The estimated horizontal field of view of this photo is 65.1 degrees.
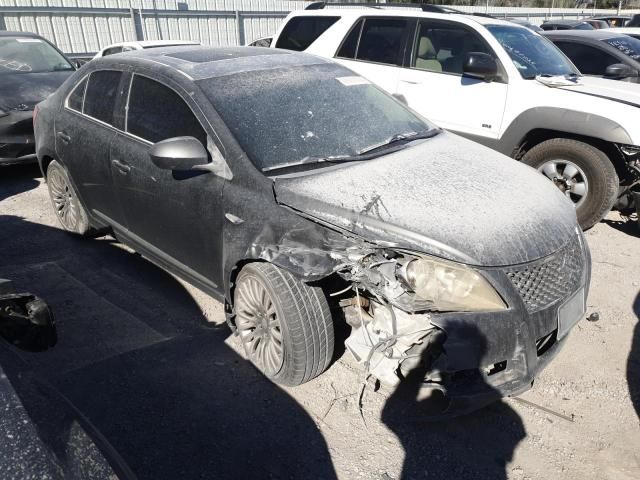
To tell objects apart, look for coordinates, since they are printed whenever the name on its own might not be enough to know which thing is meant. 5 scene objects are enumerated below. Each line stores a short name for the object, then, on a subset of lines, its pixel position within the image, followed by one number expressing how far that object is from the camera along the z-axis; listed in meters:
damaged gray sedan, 2.36
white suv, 4.64
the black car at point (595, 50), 7.15
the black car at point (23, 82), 6.26
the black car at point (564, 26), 12.29
